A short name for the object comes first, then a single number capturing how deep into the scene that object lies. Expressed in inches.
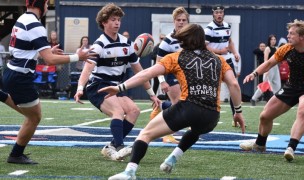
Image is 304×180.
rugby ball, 573.9
